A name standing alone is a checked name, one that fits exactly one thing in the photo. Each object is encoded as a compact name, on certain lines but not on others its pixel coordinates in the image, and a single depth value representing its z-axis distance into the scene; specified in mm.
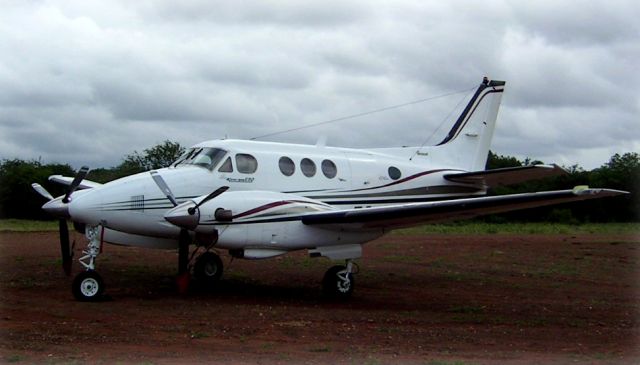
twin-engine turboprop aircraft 13688
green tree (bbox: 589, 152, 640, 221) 44844
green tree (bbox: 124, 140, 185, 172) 38825
